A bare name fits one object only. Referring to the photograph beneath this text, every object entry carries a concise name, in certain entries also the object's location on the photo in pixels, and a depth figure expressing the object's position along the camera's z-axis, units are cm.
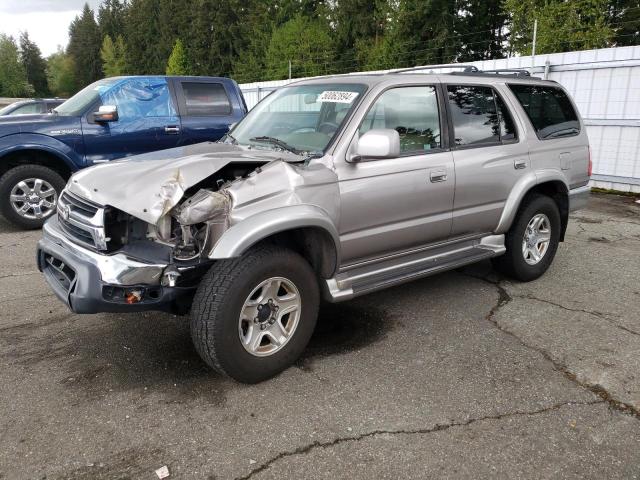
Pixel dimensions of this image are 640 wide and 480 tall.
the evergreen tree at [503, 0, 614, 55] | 1928
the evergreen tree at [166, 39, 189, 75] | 5950
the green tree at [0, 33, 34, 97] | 8581
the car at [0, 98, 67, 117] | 1239
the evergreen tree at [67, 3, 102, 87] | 9388
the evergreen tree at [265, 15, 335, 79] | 3745
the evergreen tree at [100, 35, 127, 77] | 8094
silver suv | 298
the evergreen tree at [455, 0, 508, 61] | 3303
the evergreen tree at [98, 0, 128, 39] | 9238
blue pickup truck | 675
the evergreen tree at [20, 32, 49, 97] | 9994
